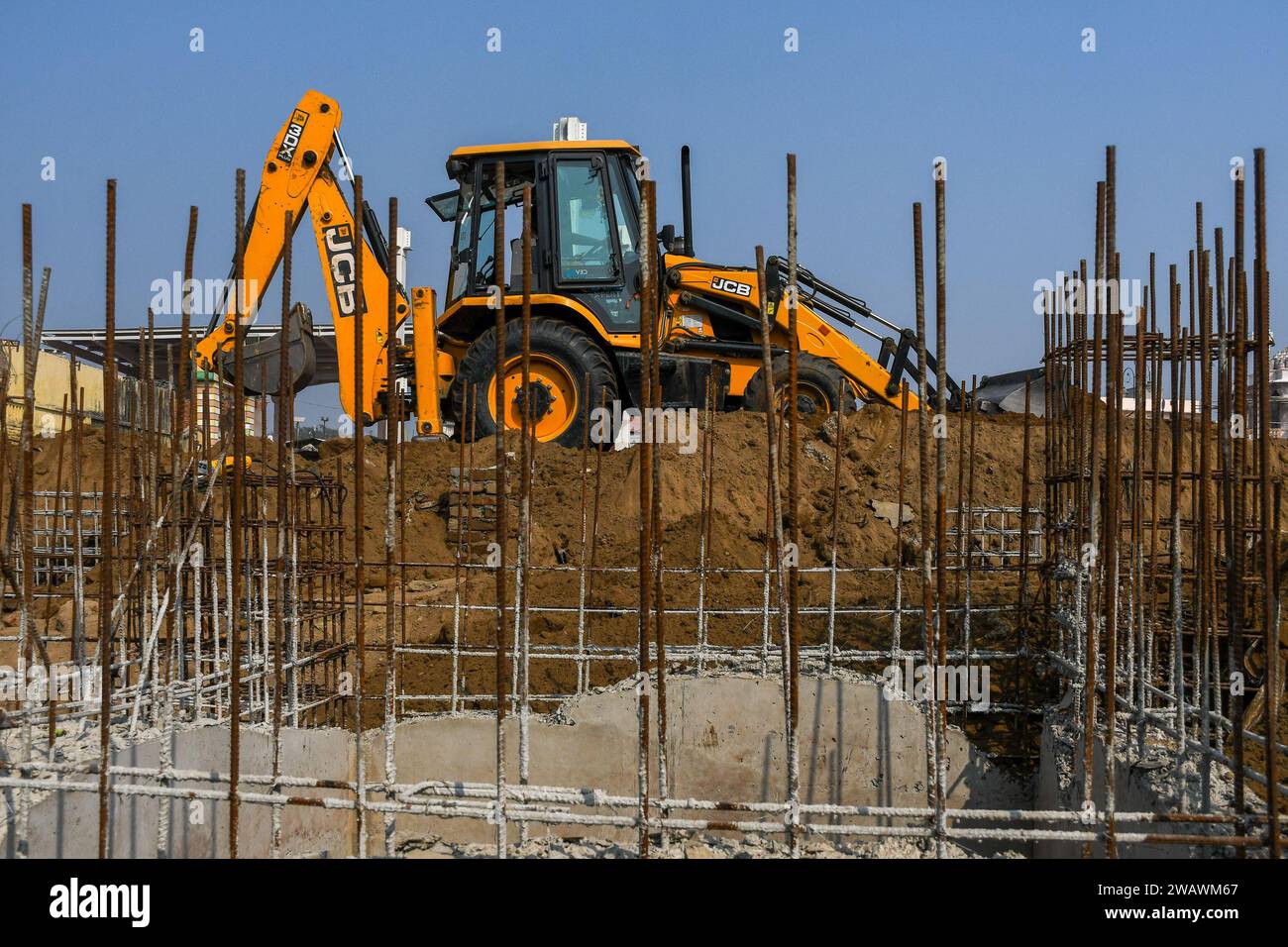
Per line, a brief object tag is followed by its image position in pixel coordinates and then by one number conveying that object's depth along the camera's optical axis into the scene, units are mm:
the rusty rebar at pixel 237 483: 4277
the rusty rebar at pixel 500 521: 4211
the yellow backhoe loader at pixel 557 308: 11836
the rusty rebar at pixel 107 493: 4262
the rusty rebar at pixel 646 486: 4250
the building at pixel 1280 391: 39031
